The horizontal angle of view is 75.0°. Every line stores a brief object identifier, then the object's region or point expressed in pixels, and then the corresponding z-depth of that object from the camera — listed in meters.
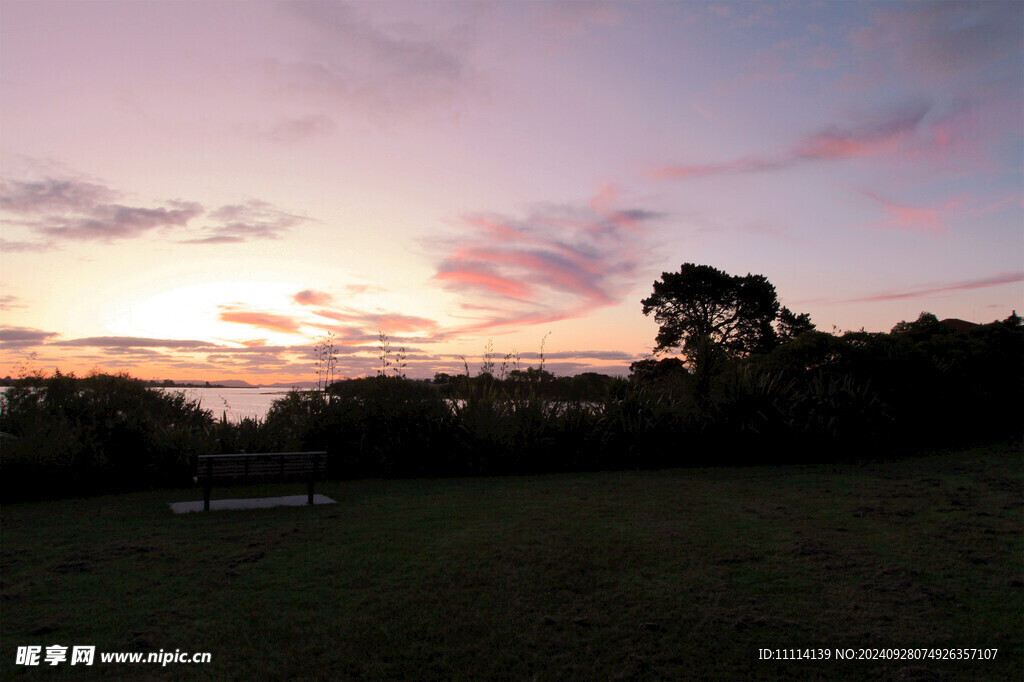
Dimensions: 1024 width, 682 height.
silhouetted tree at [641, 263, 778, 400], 38.66
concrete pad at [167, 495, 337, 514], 7.93
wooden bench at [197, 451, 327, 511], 7.92
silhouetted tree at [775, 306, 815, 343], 38.78
